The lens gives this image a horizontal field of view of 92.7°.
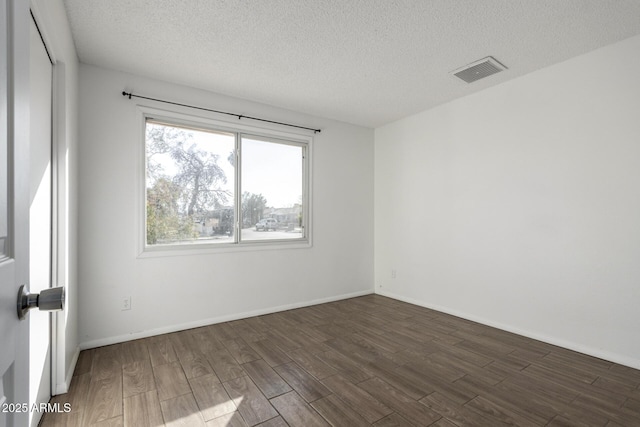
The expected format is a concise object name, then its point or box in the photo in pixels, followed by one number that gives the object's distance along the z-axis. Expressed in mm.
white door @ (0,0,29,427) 578
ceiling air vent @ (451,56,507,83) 2820
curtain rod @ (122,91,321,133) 2927
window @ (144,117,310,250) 3158
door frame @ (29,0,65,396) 1999
